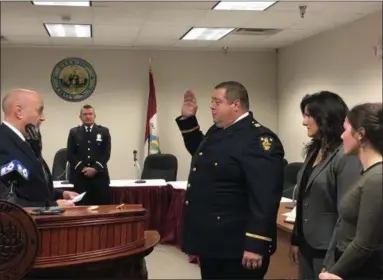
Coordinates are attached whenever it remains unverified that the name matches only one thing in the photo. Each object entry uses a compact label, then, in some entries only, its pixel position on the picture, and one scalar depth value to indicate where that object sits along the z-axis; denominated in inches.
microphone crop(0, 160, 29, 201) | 82.2
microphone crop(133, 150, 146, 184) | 220.4
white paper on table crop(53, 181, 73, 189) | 179.0
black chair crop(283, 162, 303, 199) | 167.0
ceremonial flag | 227.4
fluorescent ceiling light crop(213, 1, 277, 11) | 173.3
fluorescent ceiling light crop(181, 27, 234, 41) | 217.0
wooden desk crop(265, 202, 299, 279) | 105.5
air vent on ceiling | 215.0
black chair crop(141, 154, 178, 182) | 217.3
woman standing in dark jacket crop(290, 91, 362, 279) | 75.8
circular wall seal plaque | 217.8
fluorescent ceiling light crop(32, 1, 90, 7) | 170.6
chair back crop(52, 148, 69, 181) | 192.9
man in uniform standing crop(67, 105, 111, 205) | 174.4
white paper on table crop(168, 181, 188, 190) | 193.0
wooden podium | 78.2
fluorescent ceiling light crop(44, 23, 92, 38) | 209.3
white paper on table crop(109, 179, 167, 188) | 195.8
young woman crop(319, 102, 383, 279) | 56.4
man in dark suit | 86.5
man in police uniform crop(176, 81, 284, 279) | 78.5
